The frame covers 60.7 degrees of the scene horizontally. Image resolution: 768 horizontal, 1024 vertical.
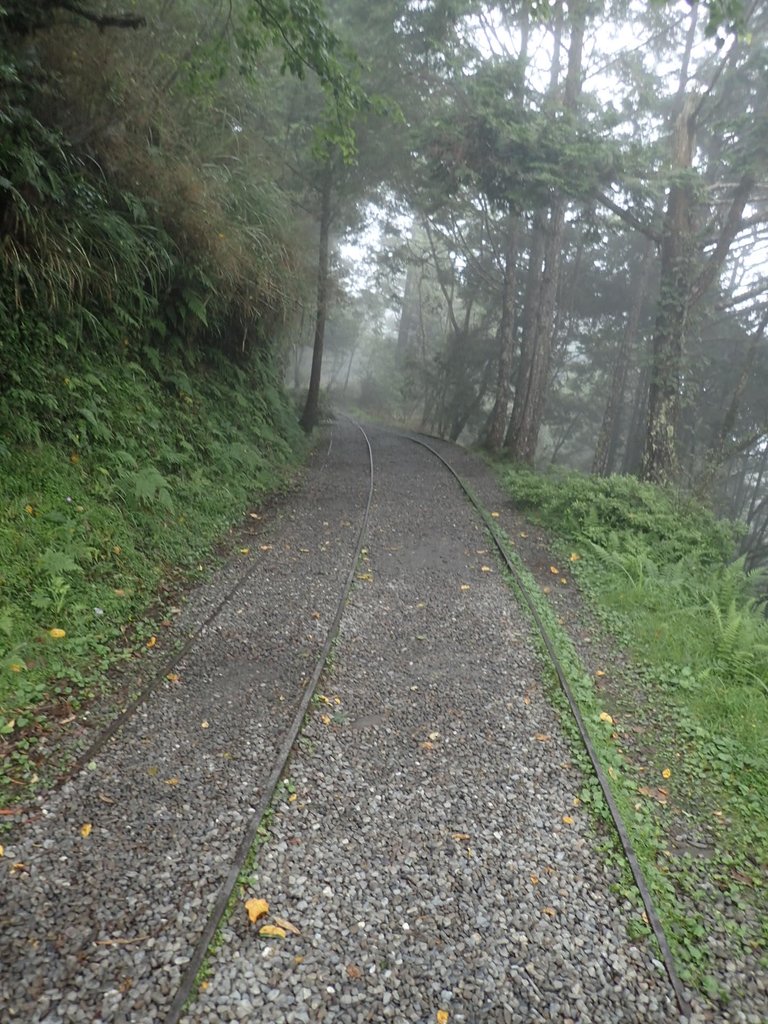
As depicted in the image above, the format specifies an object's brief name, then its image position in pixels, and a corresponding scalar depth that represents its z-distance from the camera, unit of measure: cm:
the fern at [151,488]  729
